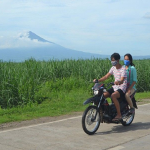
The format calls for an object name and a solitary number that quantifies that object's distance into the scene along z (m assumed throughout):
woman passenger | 8.73
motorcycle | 7.92
